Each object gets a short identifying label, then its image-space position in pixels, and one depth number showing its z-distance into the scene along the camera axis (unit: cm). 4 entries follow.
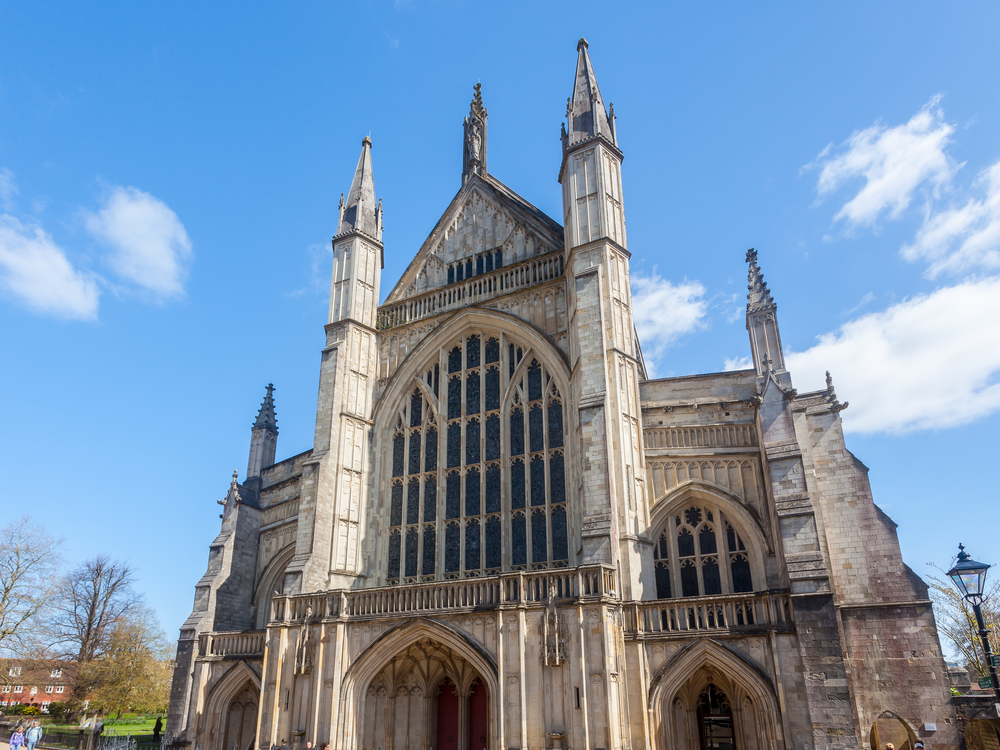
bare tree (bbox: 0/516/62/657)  2853
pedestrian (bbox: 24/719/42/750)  1571
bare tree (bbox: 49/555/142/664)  3628
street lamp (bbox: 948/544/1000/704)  1071
